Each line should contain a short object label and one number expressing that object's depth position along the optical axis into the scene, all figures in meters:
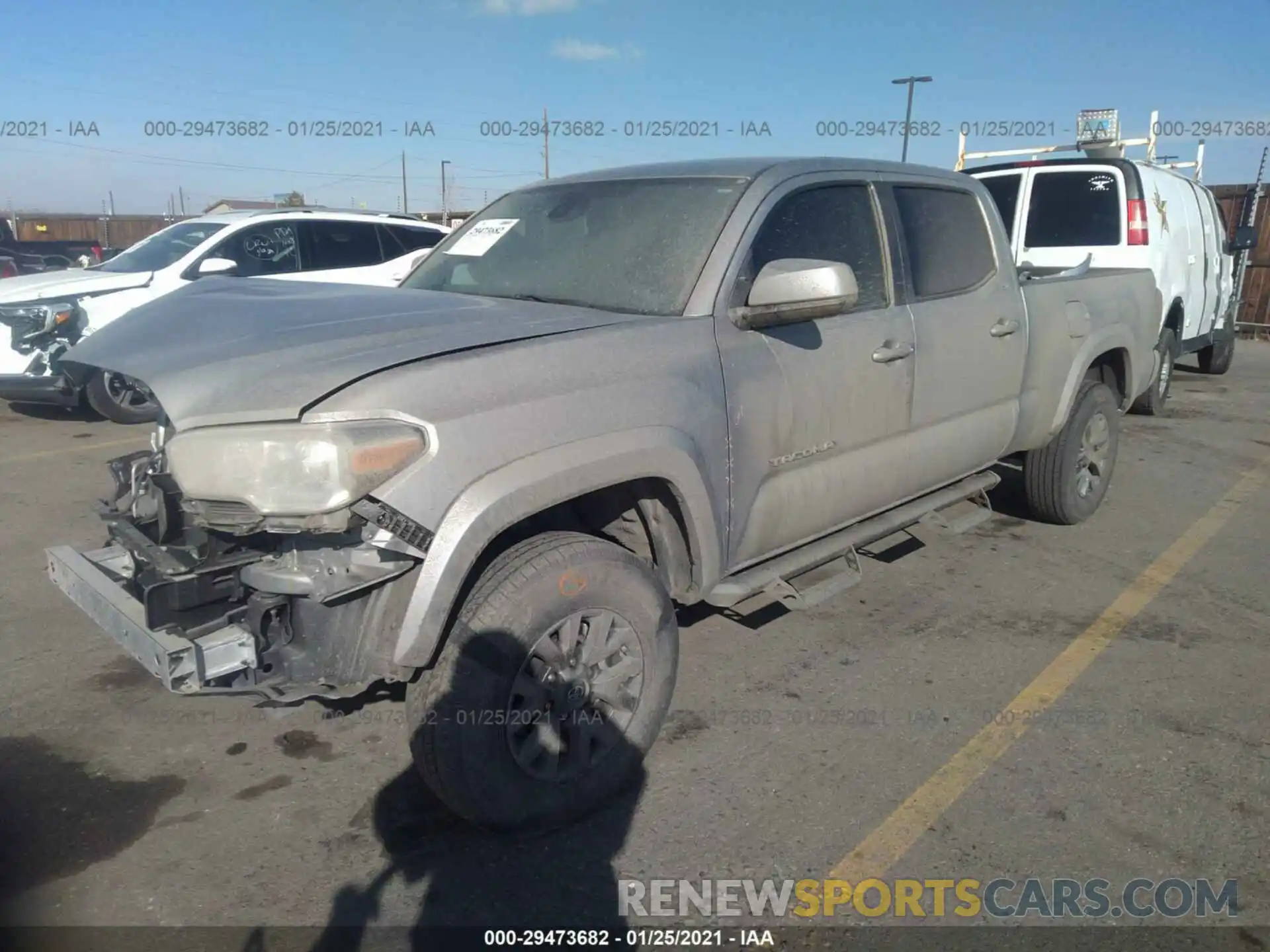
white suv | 7.60
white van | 8.10
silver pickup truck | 2.32
